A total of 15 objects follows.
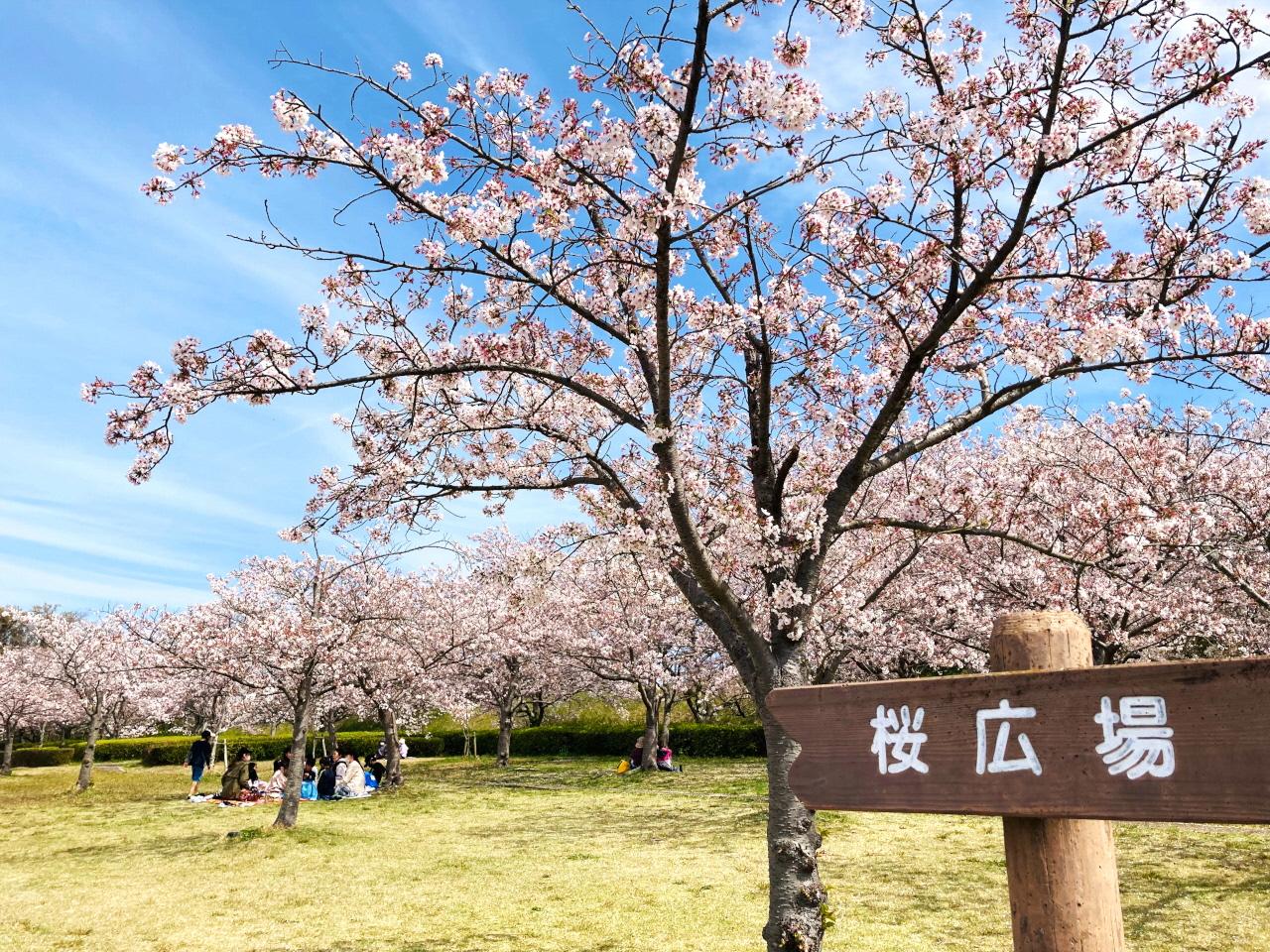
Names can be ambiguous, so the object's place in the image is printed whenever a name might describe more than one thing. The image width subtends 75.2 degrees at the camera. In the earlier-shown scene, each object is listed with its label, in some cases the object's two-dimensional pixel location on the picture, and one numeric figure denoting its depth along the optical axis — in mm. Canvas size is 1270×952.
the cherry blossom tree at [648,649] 21609
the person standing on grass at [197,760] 20453
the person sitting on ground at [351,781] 18078
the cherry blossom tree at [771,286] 4562
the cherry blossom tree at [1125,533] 7664
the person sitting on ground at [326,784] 17953
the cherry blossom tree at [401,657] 18812
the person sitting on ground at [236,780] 17578
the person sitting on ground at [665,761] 22250
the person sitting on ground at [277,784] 18422
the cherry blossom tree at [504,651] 22844
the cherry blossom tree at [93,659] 21531
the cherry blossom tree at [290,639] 13141
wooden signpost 2131
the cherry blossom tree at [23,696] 29250
